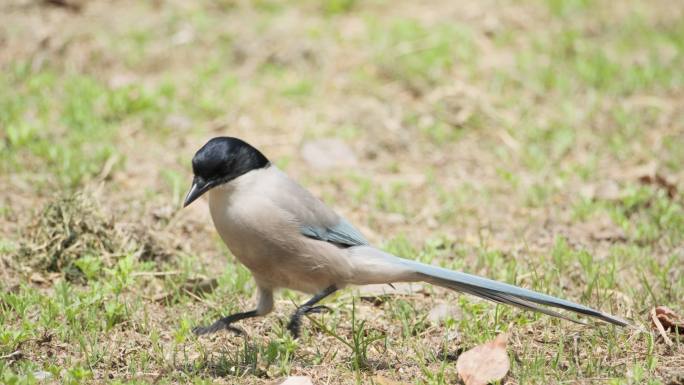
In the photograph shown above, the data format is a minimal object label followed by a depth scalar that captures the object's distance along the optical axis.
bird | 9.27
